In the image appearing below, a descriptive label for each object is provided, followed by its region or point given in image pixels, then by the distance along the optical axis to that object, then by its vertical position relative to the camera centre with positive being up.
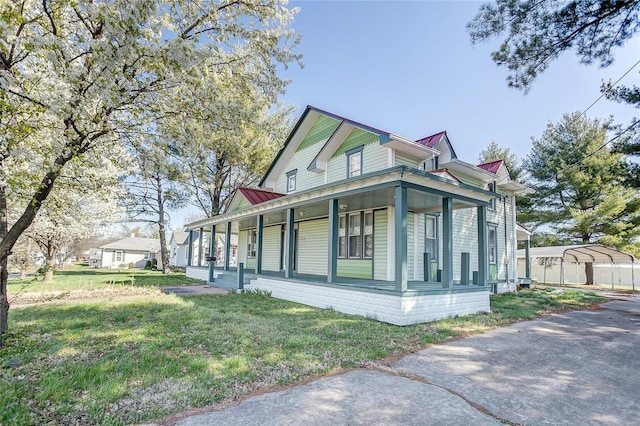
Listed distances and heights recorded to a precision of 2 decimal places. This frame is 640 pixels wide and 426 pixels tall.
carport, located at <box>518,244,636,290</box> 17.88 -0.30
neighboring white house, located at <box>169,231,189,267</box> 39.25 -0.76
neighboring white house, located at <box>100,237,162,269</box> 40.44 -1.48
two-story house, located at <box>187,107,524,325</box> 7.74 +0.79
